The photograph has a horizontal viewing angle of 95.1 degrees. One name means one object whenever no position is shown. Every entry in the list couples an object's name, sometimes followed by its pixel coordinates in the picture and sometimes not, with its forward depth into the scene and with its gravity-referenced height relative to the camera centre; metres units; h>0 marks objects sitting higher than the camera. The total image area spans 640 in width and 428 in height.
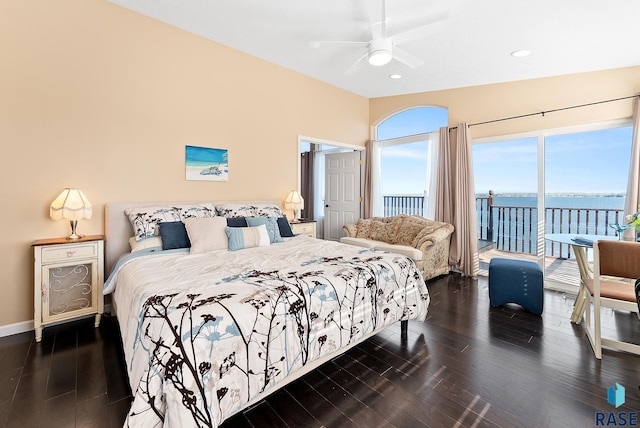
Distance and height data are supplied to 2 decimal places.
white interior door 5.89 +0.43
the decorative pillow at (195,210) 3.20 +0.02
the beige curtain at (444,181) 4.66 +0.52
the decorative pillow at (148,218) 2.90 -0.07
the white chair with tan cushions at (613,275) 2.12 -0.45
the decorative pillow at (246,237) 2.91 -0.26
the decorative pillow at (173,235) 2.82 -0.23
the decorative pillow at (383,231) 4.73 -0.30
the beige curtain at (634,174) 3.23 +0.46
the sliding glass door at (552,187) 3.63 +0.37
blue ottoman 3.03 -0.75
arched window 5.00 +1.00
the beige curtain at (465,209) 4.43 +0.07
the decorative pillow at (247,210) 3.54 +0.03
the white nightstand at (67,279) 2.51 -0.63
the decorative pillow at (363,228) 5.03 -0.26
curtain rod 3.45 +1.37
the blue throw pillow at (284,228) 3.63 -0.20
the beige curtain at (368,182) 5.67 +0.61
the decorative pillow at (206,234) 2.81 -0.22
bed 1.31 -0.60
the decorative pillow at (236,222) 3.25 -0.11
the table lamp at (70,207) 2.60 +0.03
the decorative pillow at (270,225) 3.31 -0.15
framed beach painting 3.56 +0.61
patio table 2.67 -0.46
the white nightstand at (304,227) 4.40 -0.23
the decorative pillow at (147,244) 2.78 -0.31
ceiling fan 2.68 +1.61
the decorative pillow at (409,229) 4.47 -0.26
